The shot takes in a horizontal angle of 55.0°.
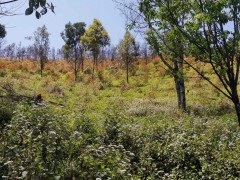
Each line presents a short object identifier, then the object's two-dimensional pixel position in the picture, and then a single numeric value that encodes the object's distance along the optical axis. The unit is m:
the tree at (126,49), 26.71
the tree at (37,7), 1.80
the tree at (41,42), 27.91
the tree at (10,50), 47.70
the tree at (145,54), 36.17
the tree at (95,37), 27.66
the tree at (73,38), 31.83
